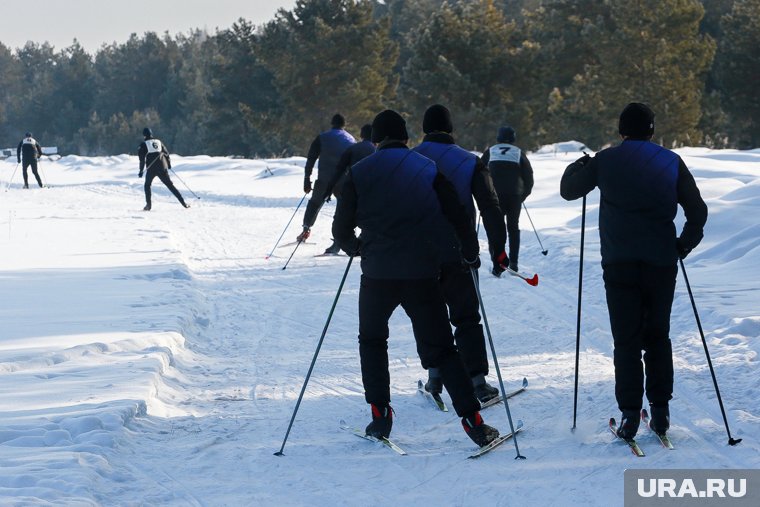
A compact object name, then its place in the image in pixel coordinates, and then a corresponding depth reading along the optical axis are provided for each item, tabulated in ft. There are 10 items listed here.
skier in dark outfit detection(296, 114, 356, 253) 82.25
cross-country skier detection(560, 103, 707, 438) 35.60
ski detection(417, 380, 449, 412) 41.82
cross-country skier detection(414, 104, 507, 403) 40.91
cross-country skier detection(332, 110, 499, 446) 35.47
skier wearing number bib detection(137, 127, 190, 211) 130.21
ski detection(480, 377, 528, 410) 42.07
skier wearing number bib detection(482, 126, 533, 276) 74.43
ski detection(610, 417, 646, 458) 34.59
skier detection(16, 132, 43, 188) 198.57
